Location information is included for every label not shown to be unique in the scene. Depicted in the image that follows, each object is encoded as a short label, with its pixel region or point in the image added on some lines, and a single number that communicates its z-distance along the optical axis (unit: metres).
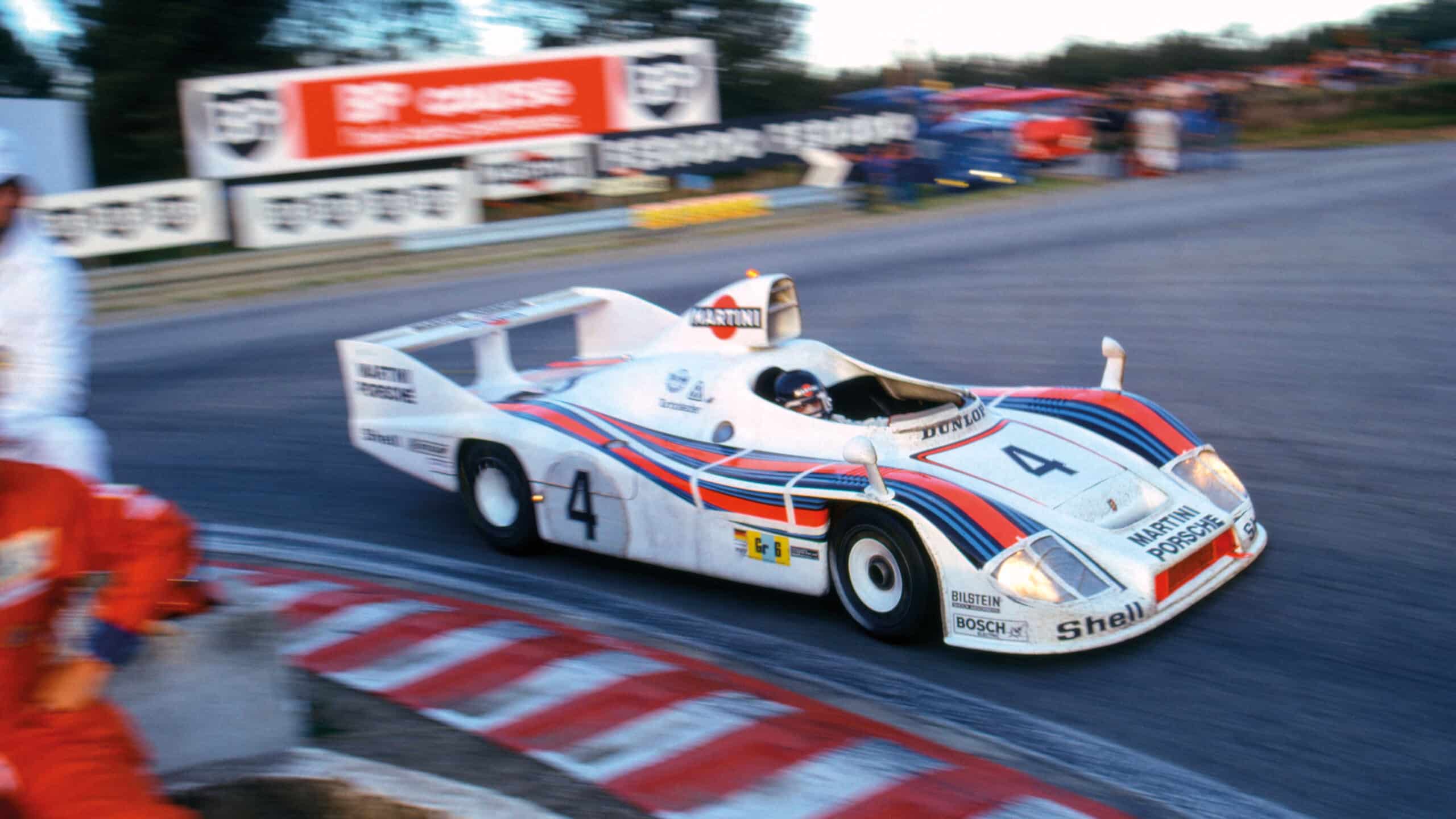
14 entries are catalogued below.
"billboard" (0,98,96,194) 17.14
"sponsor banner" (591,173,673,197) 19.91
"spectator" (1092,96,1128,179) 22.48
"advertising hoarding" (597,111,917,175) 19.95
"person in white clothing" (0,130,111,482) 3.46
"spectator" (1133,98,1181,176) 21.28
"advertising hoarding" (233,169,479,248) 17.66
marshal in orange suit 2.68
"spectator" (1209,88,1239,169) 22.12
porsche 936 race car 4.71
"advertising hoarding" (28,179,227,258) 16.84
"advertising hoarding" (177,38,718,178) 19.27
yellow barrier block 18.62
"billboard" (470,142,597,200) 19.06
